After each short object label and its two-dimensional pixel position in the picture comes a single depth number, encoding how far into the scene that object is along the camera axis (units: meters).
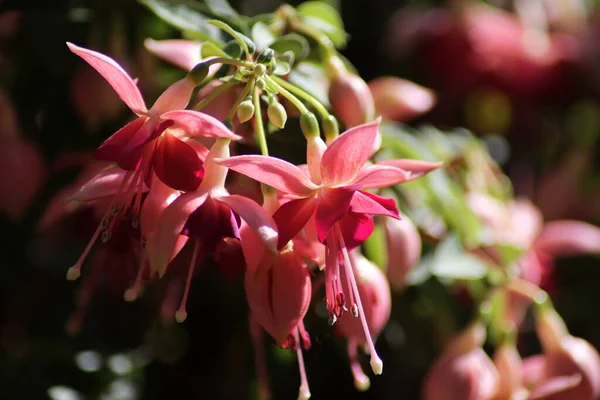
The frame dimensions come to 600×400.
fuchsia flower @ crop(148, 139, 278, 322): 0.56
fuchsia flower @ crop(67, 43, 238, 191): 0.56
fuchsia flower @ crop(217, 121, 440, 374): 0.56
